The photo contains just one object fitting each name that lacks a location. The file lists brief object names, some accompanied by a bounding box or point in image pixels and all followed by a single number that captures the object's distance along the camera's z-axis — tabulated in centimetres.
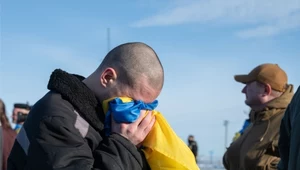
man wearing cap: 531
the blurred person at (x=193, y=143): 1551
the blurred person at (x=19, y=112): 793
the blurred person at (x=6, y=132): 539
